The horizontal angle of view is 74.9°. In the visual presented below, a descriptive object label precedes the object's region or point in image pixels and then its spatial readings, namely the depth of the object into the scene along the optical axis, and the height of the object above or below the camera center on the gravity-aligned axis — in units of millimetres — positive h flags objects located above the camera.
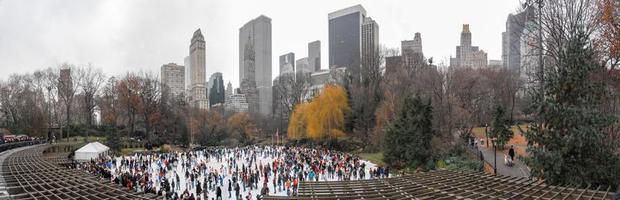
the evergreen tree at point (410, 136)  29156 -2699
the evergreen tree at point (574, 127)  16250 -1183
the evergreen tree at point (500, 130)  33469 -2608
